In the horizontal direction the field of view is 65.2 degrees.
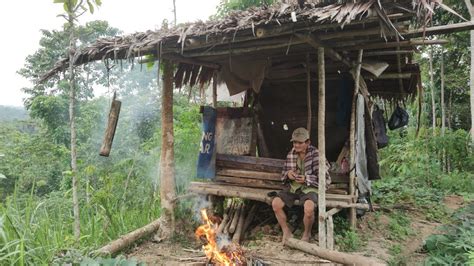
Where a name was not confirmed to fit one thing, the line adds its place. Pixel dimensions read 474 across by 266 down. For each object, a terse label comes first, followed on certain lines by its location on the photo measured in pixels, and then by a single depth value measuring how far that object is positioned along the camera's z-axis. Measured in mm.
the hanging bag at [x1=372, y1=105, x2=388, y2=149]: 6648
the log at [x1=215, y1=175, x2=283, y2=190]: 5996
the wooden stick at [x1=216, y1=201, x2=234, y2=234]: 5875
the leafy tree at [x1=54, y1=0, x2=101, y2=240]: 4363
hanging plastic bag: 7148
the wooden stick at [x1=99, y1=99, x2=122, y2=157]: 5132
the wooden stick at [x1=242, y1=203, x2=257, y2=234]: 5923
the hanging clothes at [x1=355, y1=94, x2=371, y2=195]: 5669
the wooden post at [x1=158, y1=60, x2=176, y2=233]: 5793
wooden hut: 4004
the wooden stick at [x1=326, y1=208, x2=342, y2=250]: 4844
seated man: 5164
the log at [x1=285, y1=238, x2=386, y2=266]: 4266
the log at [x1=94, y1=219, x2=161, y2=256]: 4719
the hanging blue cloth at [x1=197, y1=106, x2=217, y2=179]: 6398
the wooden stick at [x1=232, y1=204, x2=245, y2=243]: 5564
